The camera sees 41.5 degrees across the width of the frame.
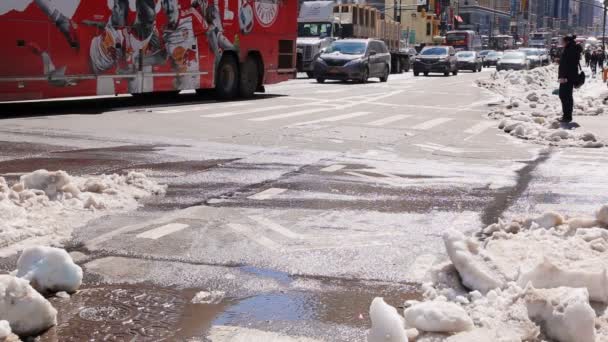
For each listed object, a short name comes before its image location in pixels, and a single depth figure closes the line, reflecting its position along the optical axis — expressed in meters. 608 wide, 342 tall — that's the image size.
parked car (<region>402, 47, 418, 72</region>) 56.01
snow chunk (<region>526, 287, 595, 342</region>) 3.68
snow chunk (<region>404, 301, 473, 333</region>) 3.83
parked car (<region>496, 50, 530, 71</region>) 57.78
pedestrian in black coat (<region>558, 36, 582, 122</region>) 16.61
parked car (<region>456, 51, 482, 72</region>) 60.44
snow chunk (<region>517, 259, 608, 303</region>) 4.12
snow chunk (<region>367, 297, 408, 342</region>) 3.60
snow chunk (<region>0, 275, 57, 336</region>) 3.87
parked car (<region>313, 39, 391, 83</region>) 33.78
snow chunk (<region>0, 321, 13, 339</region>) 3.70
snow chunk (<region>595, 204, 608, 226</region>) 5.52
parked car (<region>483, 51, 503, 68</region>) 79.06
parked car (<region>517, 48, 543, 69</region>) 66.44
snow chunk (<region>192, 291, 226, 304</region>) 4.50
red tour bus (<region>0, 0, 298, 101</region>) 14.59
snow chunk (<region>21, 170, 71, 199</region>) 6.68
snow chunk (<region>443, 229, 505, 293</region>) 4.42
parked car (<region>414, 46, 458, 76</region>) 47.91
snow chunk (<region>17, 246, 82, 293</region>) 4.50
